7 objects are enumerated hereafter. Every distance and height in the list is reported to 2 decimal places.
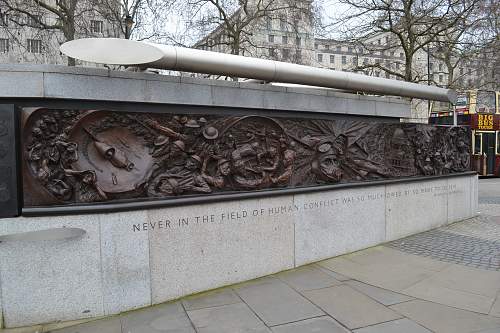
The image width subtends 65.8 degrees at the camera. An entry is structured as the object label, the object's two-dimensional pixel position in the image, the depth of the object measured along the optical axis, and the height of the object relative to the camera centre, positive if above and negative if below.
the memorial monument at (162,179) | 4.76 -0.52
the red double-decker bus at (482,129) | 23.48 +0.76
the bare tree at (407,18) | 18.69 +6.24
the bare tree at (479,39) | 19.08 +5.62
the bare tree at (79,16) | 18.19 +6.52
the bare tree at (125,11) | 19.02 +7.05
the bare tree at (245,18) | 22.44 +7.60
